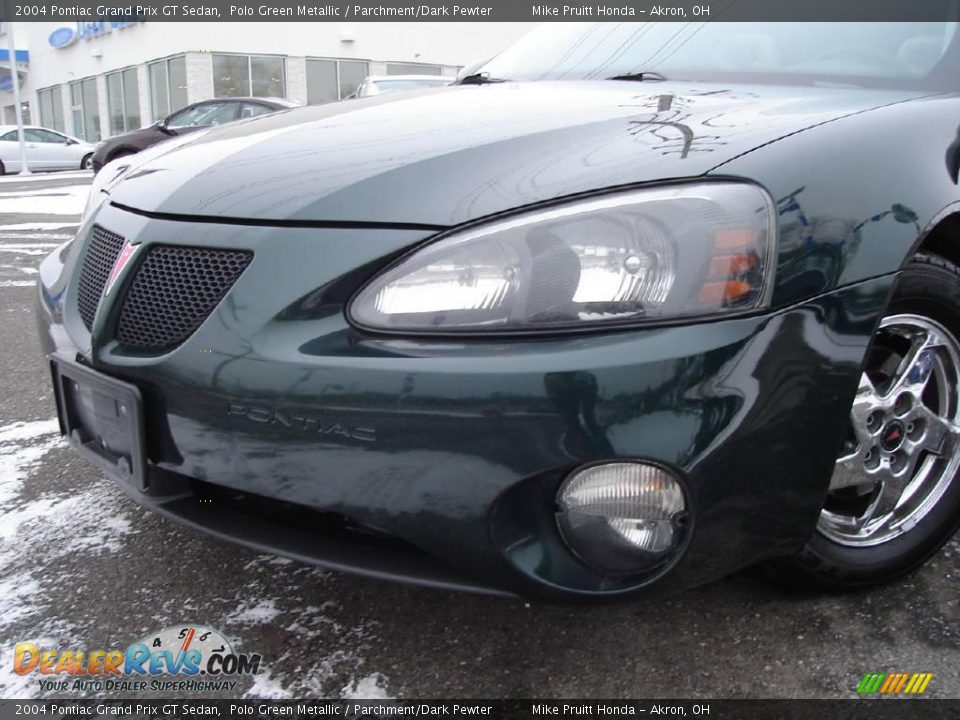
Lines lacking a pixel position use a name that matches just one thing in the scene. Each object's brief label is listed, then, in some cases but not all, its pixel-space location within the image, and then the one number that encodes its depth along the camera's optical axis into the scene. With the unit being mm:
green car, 1242
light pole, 19767
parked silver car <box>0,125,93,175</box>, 20922
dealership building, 22562
